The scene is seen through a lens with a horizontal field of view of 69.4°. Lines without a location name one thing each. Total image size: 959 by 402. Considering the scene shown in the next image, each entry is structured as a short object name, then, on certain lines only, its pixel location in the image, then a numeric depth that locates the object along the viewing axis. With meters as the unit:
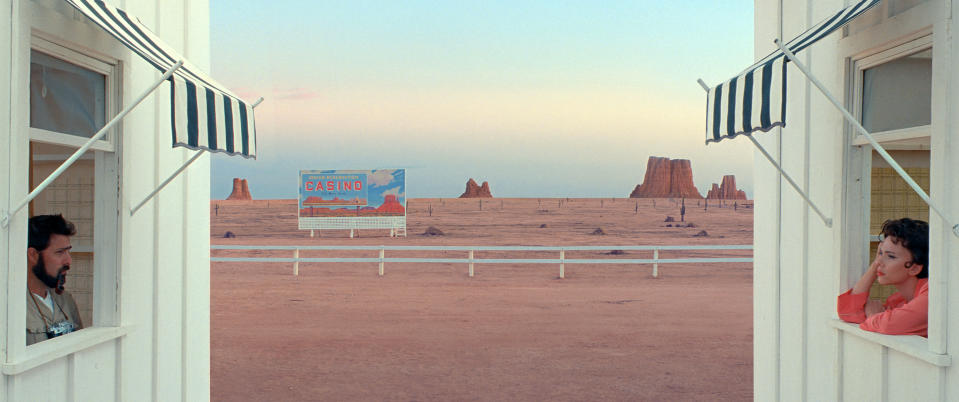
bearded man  3.69
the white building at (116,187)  2.95
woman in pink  3.32
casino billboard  18.83
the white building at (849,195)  2.95
